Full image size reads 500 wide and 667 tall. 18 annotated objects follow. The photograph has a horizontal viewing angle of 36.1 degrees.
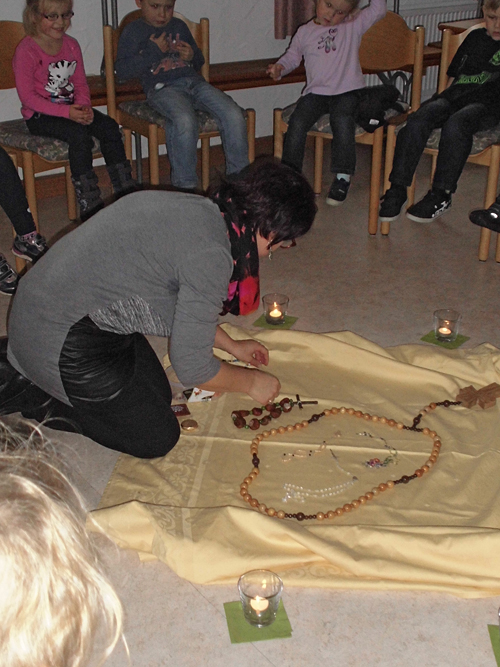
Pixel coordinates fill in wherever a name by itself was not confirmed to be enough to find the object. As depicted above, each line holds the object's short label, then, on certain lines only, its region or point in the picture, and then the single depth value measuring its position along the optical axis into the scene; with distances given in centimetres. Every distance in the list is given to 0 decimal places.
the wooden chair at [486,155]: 302
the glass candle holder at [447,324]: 245
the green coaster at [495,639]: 141
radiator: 492
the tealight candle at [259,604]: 143
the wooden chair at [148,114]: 334
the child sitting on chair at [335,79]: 342
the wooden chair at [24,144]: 303
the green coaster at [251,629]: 145
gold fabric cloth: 156
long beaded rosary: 172
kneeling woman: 167
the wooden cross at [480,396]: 208
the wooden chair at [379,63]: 341
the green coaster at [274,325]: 262
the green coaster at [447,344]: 246
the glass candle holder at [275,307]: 260
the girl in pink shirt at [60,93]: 305
